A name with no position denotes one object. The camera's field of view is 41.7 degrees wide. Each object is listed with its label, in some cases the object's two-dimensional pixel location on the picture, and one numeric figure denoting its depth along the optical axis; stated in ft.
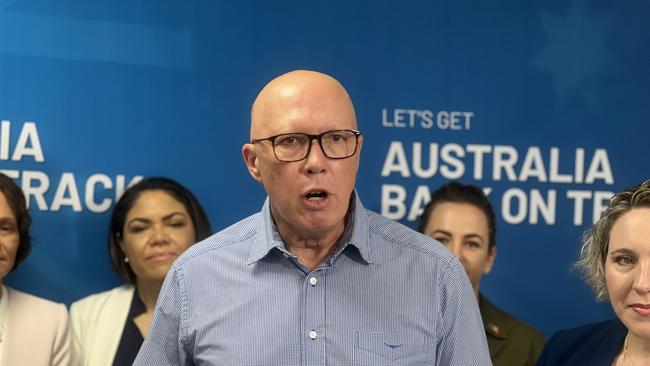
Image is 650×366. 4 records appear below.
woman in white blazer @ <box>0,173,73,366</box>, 10.43
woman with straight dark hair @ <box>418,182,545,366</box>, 11.55
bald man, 6.72
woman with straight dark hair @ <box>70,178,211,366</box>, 11.14
